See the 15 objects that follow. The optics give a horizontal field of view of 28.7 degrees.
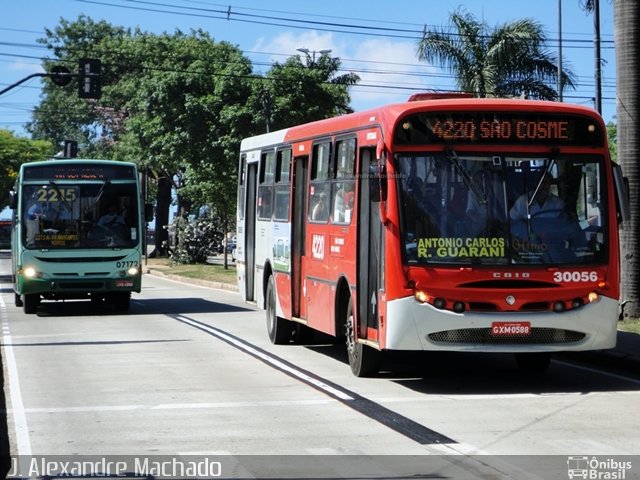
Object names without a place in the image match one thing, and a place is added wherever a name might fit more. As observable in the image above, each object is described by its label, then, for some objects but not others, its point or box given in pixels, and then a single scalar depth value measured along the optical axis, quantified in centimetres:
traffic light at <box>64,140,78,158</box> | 5894
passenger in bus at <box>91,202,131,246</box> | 2578
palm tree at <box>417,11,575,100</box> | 3809
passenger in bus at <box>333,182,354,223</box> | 1468
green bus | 2541
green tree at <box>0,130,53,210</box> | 9012
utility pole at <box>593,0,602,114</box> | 3253
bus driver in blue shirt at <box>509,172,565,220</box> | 1314
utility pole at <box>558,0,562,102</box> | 3719
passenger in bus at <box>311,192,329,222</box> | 1587
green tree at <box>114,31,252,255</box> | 4819
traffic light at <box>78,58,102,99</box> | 3569
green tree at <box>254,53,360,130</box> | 4684
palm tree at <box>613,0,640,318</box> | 2025
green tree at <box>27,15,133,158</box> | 7769
